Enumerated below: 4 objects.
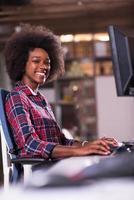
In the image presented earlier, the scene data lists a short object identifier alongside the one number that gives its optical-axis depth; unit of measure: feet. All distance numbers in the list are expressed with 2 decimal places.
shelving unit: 26.56
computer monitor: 5.61
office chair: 6.76
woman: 6.34
